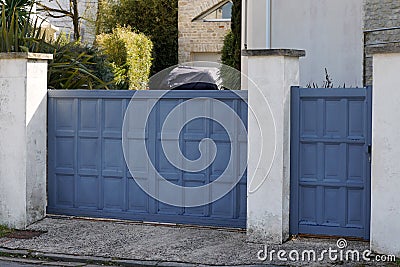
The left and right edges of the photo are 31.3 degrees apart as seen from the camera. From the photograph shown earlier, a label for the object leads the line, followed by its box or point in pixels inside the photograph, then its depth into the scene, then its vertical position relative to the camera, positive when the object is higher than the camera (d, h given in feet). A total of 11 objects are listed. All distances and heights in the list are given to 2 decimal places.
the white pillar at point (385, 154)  23.94 -0.70
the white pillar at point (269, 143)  26.09 -0.40
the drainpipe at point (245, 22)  49.35 +7.70
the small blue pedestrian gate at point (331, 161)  25.91 -1.07
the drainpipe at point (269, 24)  45.19 +6.84
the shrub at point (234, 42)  56.85 +7.32
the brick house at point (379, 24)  40.93 +6.30
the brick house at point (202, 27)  82.48 +12.08
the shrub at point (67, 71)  33.60 +2.81
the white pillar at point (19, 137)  29.43 -0.32
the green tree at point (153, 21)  85.71 +13.27
